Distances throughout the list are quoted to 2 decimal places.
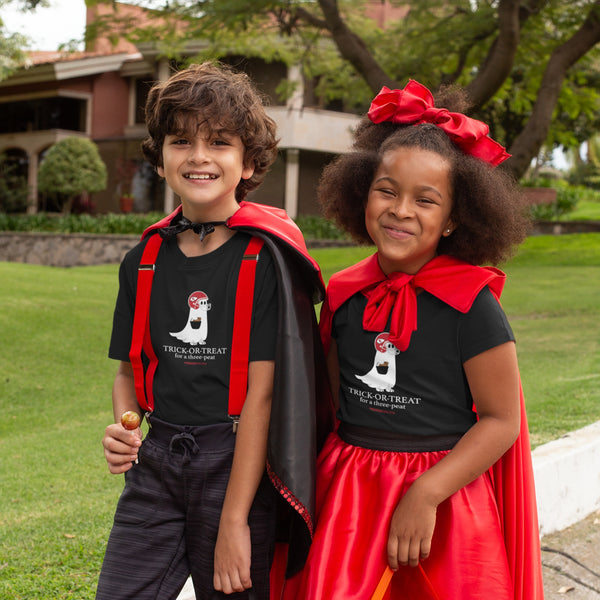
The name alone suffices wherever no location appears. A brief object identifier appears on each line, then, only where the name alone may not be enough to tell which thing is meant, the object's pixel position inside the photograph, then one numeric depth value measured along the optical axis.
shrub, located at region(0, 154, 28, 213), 21.95
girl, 1.84
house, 21.89
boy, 1.84
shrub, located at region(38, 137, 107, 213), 19.11
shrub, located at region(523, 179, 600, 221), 20.56
